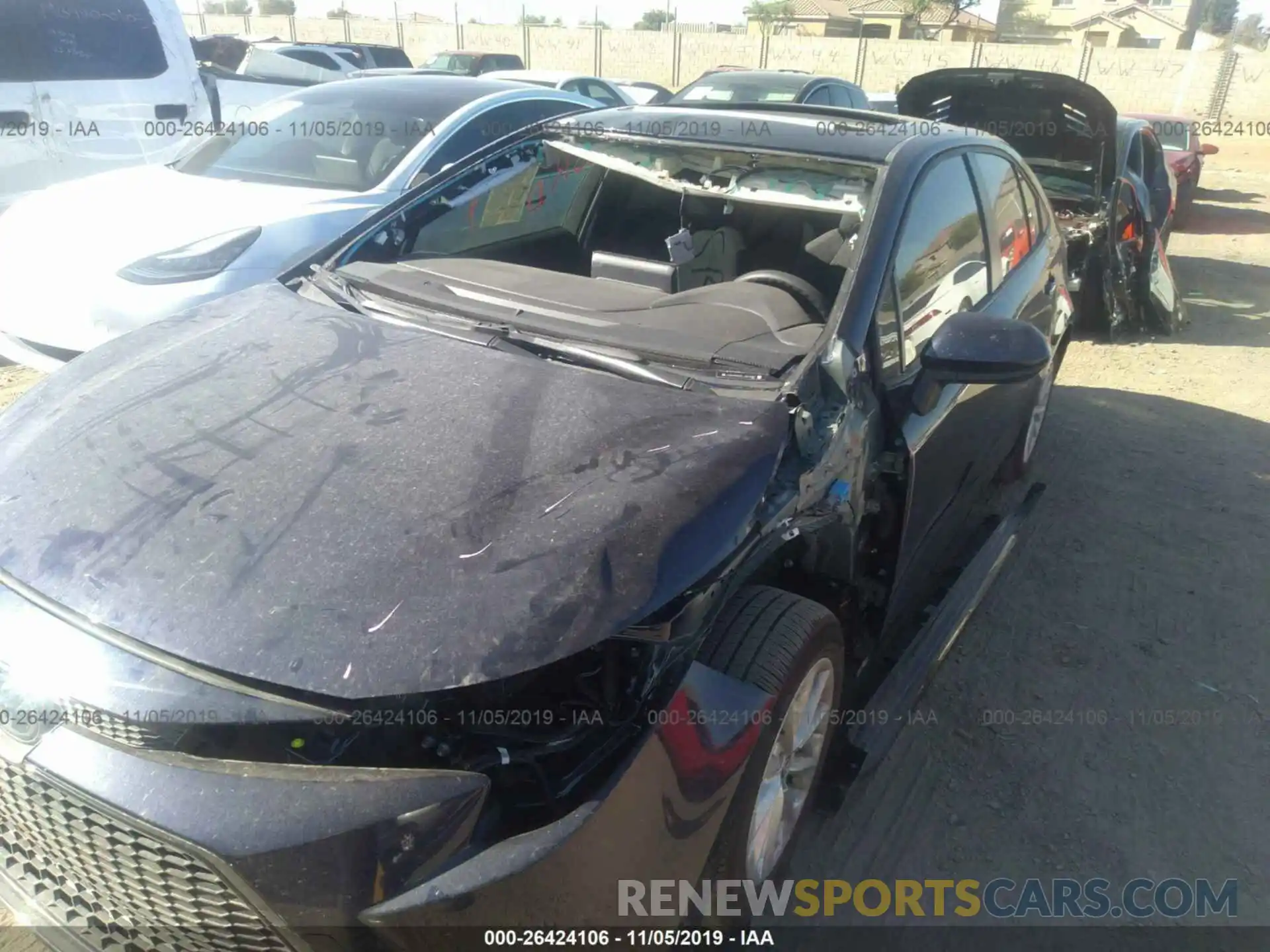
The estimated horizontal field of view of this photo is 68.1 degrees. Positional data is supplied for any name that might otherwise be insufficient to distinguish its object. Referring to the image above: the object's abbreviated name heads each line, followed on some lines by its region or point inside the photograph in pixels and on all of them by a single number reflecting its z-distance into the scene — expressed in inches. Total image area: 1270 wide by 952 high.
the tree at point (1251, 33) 1612.9
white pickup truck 347.3
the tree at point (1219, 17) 2098.4
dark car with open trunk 251.0
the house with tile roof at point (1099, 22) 1921.8
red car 432.1
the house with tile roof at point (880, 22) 1742.1
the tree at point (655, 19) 2347.7
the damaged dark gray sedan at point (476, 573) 60.4
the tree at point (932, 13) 1745.8
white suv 247.3
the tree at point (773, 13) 1947.6
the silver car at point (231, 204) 180.5
